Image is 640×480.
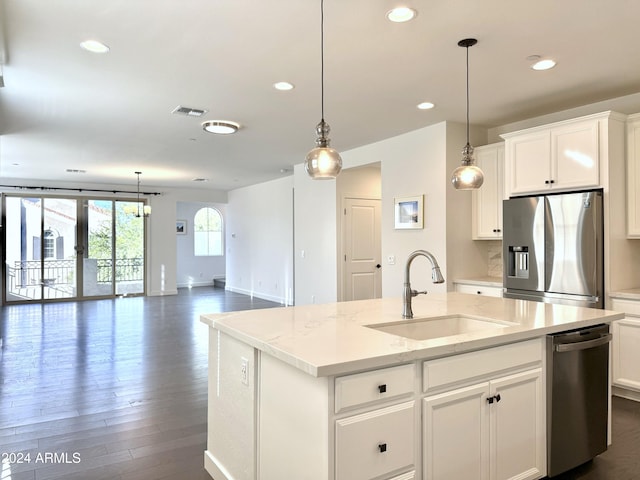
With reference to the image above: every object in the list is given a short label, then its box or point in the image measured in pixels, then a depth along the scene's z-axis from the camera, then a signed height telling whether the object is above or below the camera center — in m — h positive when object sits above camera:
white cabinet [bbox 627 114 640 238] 3.74 +0.58
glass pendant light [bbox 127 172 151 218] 9.36 +0.74
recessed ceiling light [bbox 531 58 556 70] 3.24 +1.36
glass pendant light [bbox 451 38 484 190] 3.08 +0.48
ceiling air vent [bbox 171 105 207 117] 4.36 +1.35
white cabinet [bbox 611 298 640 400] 3.51 -0.85
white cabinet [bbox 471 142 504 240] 4.72 +0.53
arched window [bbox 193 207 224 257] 13.02 +0.32
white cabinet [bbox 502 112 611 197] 3.70 +0.80
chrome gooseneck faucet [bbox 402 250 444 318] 2.44 -0.28
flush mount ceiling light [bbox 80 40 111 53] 2.90 +1.34
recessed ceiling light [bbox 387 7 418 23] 2.49 +1.34
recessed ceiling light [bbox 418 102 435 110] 4.23 +1.36
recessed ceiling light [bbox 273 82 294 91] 3.68 +1.36
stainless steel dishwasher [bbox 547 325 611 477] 2.29 -0.84
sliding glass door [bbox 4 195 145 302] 9.34 -0.11
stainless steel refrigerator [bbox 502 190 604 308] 3.67 -0.04
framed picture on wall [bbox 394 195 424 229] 5.11 +0.38
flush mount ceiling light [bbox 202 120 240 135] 4.90 +1.35
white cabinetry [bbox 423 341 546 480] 1.85 -0.81
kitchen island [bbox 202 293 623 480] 1.61 -0.64
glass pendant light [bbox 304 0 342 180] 2.44 +0.47
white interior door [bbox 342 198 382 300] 6.82 -0.11
